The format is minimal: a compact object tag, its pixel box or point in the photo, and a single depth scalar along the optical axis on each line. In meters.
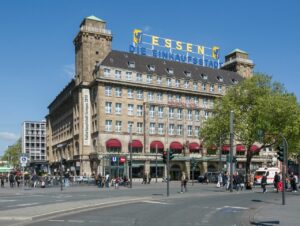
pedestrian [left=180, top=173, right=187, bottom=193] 38.44
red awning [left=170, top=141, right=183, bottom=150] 84.18
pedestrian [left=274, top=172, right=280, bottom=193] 37.50
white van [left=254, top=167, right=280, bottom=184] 59.12
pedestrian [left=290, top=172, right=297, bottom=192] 37.56
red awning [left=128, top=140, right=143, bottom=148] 79.15
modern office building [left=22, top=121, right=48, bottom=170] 170.12
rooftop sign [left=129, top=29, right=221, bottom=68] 87.12
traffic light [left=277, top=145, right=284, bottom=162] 25.49
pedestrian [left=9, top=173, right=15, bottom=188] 53.98
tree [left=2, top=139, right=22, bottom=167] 157.62
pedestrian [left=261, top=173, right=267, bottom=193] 36.77
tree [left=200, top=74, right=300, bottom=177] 60.44
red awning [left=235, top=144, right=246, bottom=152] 89.65
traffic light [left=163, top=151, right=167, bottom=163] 32.84
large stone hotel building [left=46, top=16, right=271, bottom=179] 78.75
